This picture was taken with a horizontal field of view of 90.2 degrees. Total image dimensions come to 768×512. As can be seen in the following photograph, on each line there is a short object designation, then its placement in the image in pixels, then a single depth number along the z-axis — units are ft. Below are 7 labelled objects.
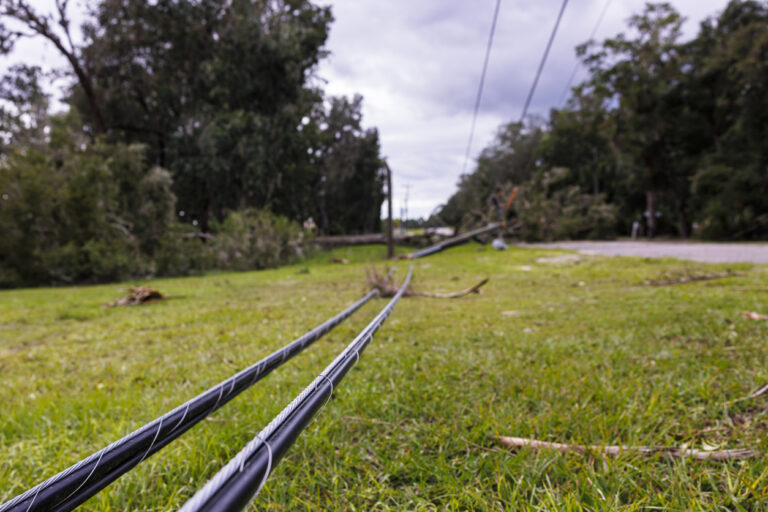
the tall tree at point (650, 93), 75.15
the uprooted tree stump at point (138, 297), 19.52
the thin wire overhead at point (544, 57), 21.13
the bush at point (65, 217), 30.60
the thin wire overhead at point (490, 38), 24.54
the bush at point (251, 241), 45.65
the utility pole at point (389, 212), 55.62
